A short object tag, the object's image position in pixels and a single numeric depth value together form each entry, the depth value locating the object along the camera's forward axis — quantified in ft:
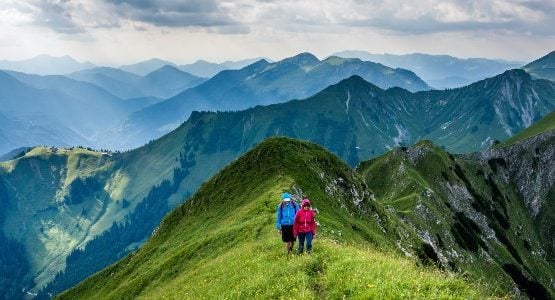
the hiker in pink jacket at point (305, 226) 91.76
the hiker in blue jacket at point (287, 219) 96.07
